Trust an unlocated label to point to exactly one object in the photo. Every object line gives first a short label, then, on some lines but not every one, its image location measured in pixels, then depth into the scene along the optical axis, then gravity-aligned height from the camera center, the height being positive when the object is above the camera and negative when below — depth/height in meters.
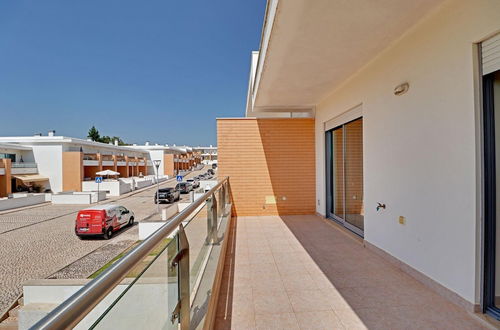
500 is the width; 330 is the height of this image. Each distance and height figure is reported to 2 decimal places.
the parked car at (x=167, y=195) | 19.97 -2.23
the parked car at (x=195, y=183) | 27.00 -1.85
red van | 11.49 -2.49
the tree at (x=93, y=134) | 62.16 +7.99
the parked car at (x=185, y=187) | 24.64 -2.07
